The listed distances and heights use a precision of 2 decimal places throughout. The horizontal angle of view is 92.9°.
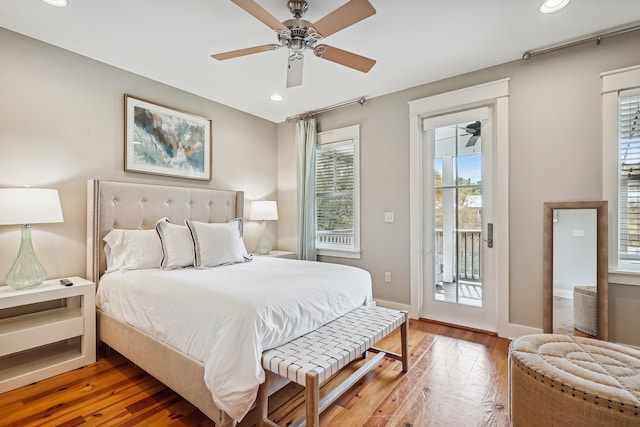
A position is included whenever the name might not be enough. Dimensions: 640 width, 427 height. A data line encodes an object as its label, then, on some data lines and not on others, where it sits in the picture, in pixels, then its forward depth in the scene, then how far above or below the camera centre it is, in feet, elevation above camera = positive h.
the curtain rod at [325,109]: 12.35 +4.62
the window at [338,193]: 12.76 +0.95
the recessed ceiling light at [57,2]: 6.73 +4.69
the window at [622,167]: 7.79 +1.27
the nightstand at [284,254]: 13.31 -1.79
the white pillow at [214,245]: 9.00 -0.96
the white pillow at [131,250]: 8.57 -1.06
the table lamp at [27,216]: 6.95 -0.08
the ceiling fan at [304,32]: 5.70 +3.85
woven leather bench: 4.76 -2.48
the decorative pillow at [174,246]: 8.65 -0.94
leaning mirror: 7.86 -1.37
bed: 5.08 -1.90
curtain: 13.60 +0.96
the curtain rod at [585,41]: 7.68 +4.69
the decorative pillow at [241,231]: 10.36 -0.67
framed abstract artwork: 10.03 +2.60
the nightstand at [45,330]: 6.82 -2.80
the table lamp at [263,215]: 13.47 -0.05
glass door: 10.09 -0.24
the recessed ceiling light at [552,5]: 6.73 +4.73
